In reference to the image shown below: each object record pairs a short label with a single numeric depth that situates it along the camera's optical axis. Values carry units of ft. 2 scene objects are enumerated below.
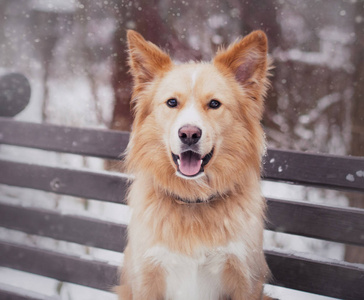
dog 4.39
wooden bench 4.79
